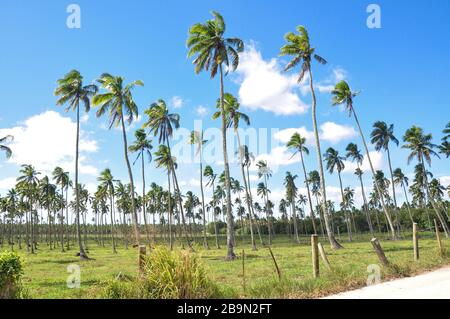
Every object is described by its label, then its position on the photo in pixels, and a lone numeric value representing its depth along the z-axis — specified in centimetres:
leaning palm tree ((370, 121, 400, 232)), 5316
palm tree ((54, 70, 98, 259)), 4141
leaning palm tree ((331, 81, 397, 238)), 4134
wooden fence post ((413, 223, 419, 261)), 1544
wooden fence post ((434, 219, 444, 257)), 1596
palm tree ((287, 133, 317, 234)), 5100
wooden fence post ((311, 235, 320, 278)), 1056
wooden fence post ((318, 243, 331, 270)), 1068
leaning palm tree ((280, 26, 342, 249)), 3412
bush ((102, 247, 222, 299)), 772
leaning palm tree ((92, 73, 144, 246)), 3669
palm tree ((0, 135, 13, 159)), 3947
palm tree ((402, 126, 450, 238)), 5112
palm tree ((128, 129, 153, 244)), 4769
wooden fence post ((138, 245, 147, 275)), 830
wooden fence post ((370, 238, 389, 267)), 1164
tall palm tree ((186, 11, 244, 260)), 2990
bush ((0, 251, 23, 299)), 806
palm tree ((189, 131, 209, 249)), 4841
